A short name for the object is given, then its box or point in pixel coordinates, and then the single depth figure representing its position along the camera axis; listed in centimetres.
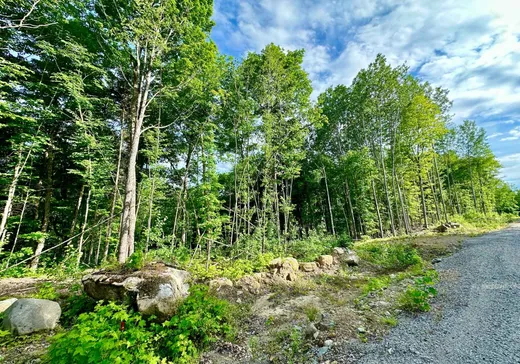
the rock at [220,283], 512
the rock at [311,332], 311
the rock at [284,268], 607
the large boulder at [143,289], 321
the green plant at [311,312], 373
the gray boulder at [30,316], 310
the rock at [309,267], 672
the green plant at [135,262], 378
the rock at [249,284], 533
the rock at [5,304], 357
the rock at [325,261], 711
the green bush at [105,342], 205
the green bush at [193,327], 280
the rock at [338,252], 818
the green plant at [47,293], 407
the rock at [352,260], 746
